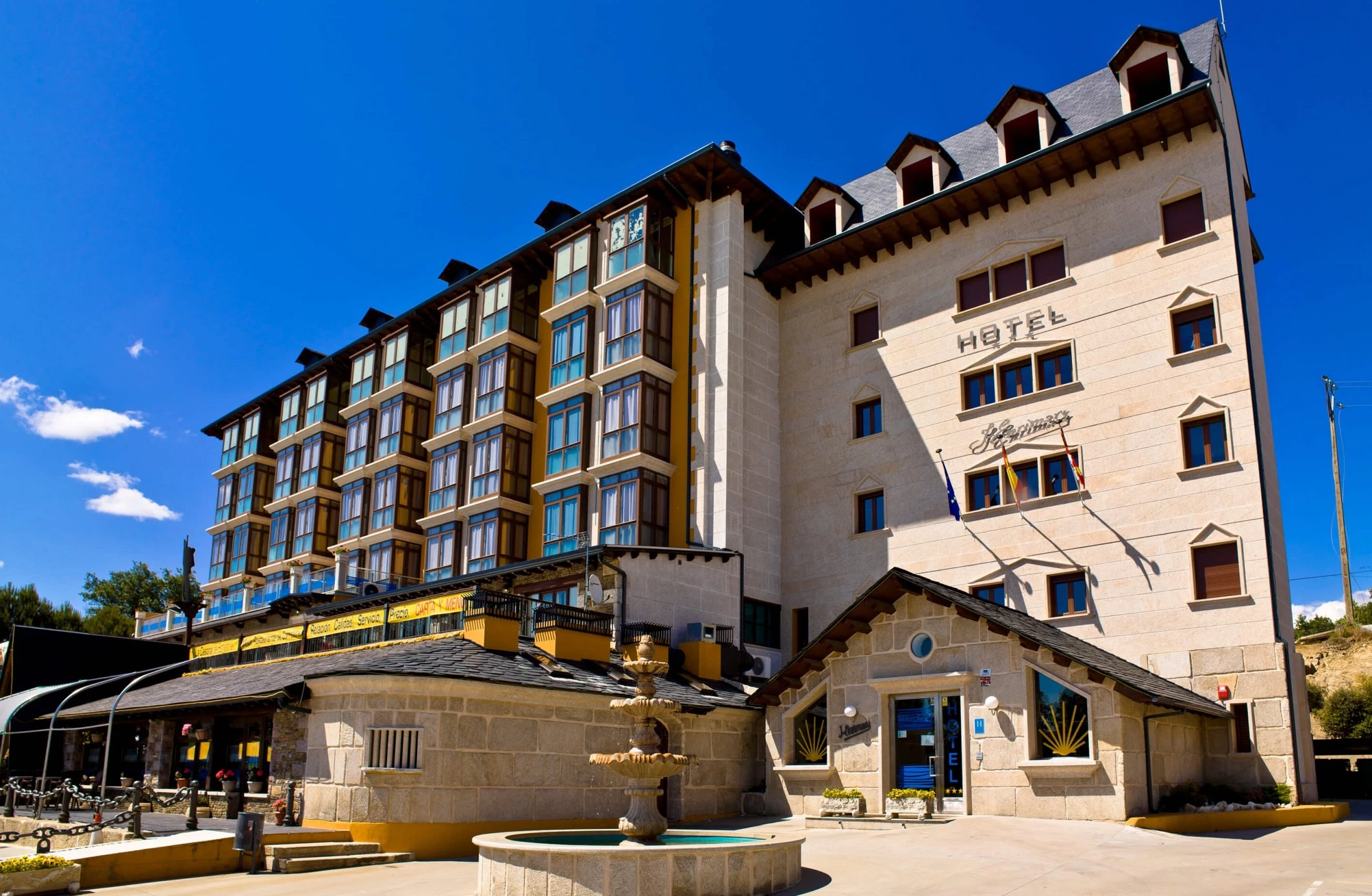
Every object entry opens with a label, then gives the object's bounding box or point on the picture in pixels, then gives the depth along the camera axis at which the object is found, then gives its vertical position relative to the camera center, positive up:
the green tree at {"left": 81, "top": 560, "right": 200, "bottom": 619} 80.12 +6.93
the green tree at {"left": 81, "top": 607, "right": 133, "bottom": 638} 68.76 +3.84
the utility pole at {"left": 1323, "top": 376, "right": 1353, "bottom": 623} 55.01 +7.15
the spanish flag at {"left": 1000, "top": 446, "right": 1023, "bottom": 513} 31.22 +5.99
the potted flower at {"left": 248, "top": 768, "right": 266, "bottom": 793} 24.38 -2.17
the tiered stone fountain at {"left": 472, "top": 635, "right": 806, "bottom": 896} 14.28 -2.33
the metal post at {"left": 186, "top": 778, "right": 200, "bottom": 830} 20.72 -2.56
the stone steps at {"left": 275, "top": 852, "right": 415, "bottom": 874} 19.14 -3.17
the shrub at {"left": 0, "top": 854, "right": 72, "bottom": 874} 16.66 -2.78
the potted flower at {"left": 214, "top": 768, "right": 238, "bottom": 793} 24.19 -2.19
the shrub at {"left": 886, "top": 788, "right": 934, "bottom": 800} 22.72 -2.20
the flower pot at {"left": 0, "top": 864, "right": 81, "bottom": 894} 16.38 -3.01
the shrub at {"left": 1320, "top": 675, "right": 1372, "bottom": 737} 45.94 -0.86
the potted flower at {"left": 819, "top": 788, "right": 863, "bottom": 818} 23.27 -2.43
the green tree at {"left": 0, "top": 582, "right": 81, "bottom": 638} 64.62 +4.34
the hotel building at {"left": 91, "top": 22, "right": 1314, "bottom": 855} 23.88 +6.75
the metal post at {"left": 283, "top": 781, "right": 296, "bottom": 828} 22.00 -2.43
